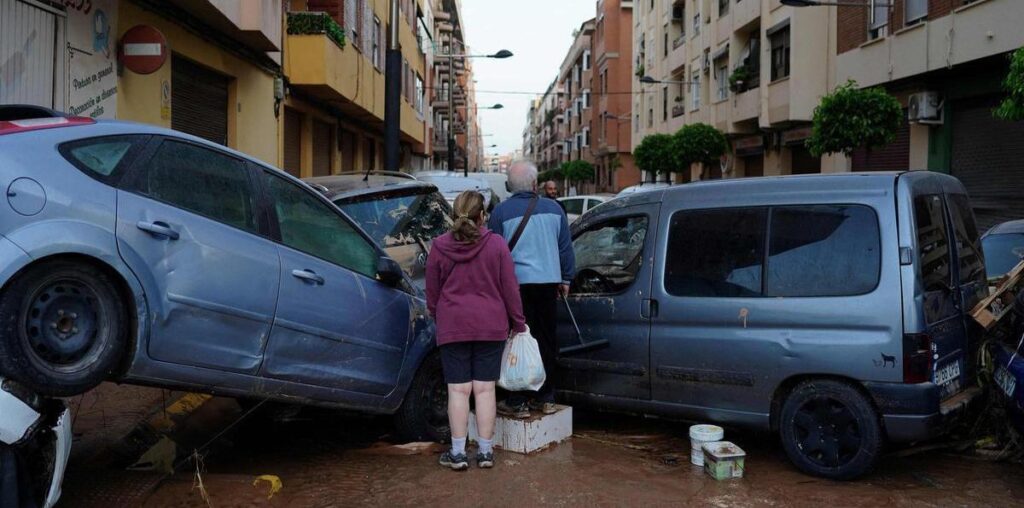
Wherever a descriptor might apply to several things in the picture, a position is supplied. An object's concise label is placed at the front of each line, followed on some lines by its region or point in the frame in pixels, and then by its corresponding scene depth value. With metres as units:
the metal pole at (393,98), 13.12
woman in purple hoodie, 4.98
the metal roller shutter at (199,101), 11.27
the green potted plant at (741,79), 29.27
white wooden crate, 5.52
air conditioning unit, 18.05
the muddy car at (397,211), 7.30
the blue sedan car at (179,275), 3.49
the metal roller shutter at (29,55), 7.10
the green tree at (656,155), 33.09
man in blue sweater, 5.64
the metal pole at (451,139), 41.07
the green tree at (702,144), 31.02
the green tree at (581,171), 62.34
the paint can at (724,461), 4.99
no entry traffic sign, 8.99
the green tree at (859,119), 17.39
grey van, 4.77
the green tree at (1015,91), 11.41
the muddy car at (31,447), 3.29
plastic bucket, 5.29
